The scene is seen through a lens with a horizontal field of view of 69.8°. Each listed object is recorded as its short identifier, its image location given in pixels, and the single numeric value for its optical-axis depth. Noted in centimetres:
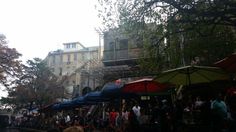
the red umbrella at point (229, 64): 500
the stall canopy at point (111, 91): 708
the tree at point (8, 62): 1862
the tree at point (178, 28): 604
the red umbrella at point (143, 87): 645
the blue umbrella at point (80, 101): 1017
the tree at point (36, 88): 2642
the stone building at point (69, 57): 4280
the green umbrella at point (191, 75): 526
